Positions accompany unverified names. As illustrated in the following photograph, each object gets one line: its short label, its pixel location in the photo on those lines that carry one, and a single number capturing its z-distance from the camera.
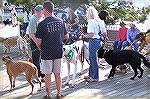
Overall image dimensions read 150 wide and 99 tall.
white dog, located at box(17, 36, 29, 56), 8.26
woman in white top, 6.71
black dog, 7.22
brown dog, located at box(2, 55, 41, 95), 6.05
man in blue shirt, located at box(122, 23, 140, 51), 8.11
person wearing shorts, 5.37
